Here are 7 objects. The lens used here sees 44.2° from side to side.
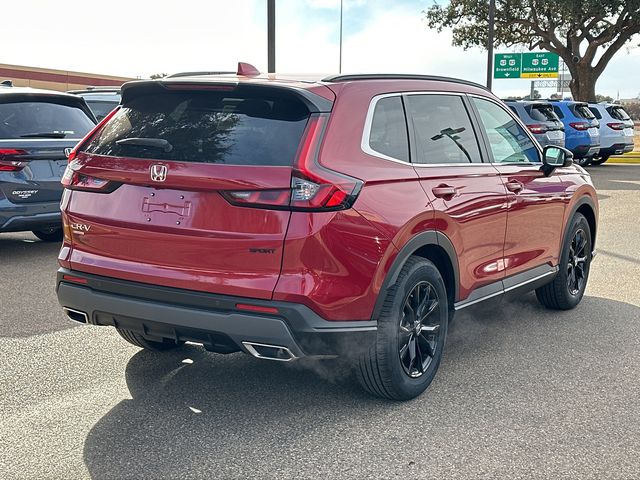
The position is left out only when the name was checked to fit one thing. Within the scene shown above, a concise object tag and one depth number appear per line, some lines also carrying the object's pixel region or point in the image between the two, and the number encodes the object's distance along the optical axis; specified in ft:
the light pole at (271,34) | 41.24
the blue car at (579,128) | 67.31
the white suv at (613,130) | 73.31
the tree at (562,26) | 97.04
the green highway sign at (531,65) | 137.80
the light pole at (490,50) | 82.52
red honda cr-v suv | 11.75
